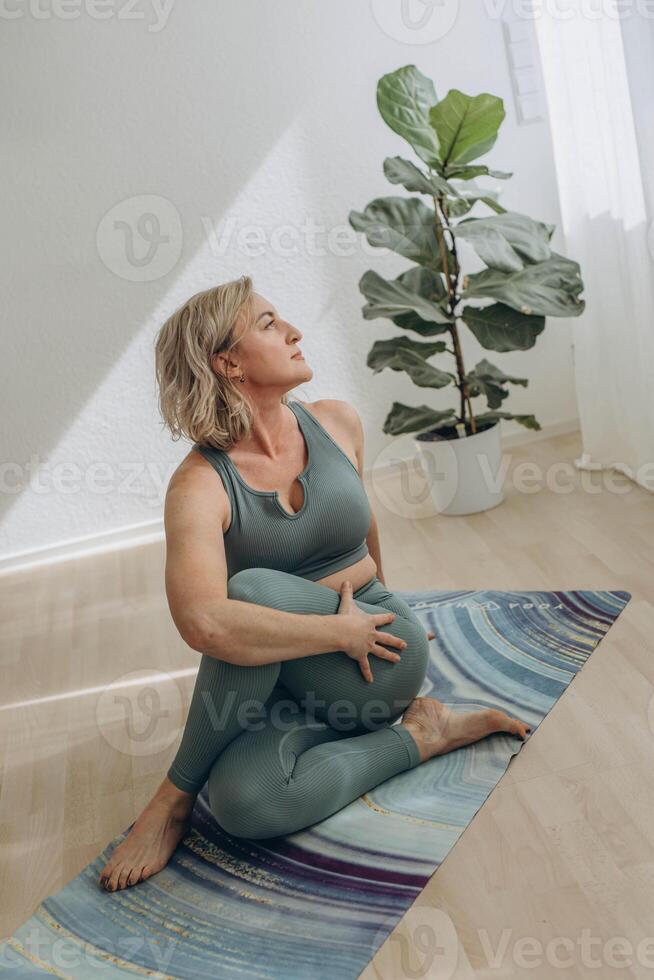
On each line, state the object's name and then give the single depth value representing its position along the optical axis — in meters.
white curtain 2.55
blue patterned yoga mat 1.41
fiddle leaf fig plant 2.73
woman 1.63
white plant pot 3.03
